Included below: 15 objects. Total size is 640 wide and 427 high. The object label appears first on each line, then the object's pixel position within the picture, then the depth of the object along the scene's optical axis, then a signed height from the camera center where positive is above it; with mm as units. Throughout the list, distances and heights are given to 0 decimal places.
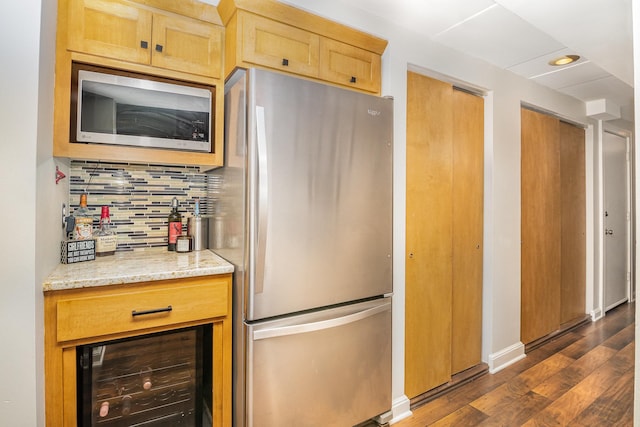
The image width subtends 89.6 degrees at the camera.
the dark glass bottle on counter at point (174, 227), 1889 -77
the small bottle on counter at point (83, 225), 1613 -57
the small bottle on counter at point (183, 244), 1858 -174
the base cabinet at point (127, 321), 1224 -448
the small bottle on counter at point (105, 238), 1684 -126
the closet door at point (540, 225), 2977 -105
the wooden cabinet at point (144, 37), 1430 +848
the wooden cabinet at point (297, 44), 1574 +910
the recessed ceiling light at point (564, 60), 2531 +1245
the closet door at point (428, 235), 2127 -141
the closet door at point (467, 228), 2428 -106
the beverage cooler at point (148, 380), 1324 -736
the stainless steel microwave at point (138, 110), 1454 +505
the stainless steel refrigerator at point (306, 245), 1461 -157
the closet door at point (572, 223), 3457 -92
